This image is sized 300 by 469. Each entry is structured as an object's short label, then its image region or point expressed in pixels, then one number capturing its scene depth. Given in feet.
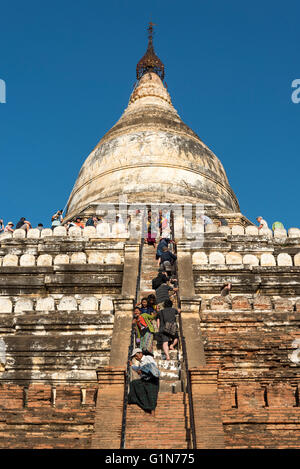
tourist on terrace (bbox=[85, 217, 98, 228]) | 67.92
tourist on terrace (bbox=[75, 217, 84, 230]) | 68.39
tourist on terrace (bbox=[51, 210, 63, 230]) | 73.08
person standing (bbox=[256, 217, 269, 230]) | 64.77
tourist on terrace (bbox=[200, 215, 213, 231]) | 66.35
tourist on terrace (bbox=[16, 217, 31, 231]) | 66.18
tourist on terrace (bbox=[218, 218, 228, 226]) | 68.49
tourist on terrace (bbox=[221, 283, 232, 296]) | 46.08
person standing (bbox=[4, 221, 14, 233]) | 64.18
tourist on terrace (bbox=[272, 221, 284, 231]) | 68.03
